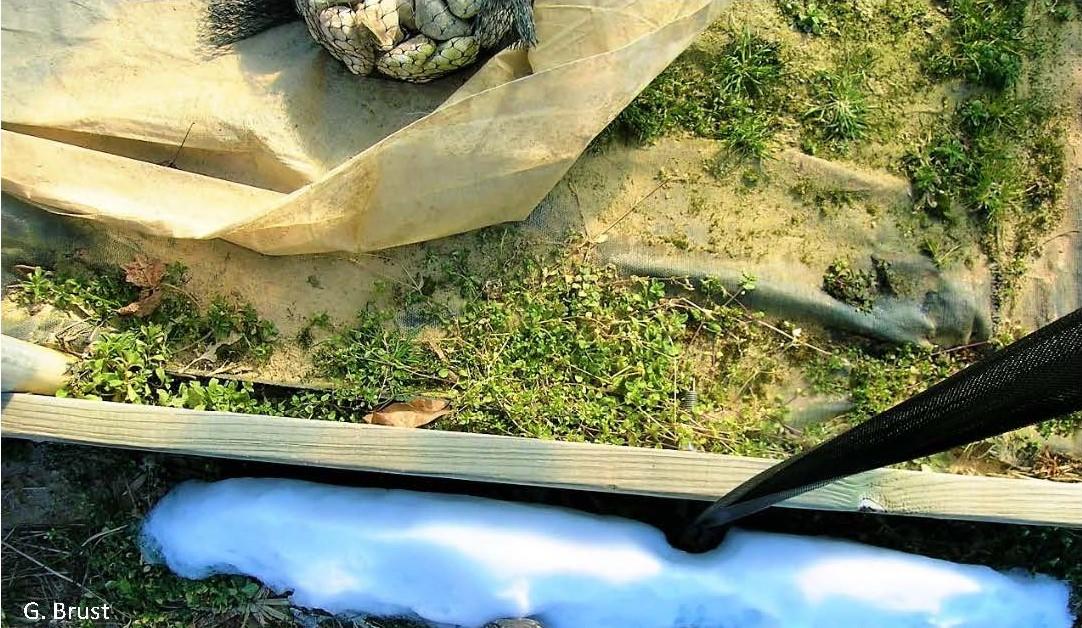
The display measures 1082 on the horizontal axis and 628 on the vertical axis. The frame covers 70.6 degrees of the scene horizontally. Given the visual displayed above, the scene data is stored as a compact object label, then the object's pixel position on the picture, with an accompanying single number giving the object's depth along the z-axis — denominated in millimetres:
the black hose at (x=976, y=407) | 810
